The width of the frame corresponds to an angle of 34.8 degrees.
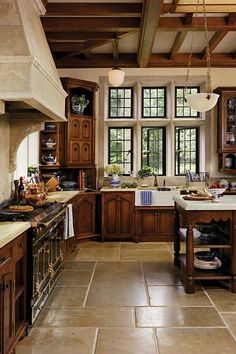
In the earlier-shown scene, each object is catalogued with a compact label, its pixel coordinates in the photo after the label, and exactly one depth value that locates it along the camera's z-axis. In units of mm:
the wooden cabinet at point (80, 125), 6496
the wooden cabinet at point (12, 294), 2350
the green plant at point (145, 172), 7164
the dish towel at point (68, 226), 4664
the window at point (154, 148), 7496
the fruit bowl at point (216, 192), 4204
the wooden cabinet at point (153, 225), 6594
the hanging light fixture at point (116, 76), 5879
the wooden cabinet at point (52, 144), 6477
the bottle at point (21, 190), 4359
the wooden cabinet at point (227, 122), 6862
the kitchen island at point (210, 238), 3926
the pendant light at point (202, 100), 4250
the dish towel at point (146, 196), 6535
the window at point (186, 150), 7496
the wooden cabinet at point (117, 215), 6566
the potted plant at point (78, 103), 6656
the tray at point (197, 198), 4252
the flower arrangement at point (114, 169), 6992
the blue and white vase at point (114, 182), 6910
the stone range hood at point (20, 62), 3061
